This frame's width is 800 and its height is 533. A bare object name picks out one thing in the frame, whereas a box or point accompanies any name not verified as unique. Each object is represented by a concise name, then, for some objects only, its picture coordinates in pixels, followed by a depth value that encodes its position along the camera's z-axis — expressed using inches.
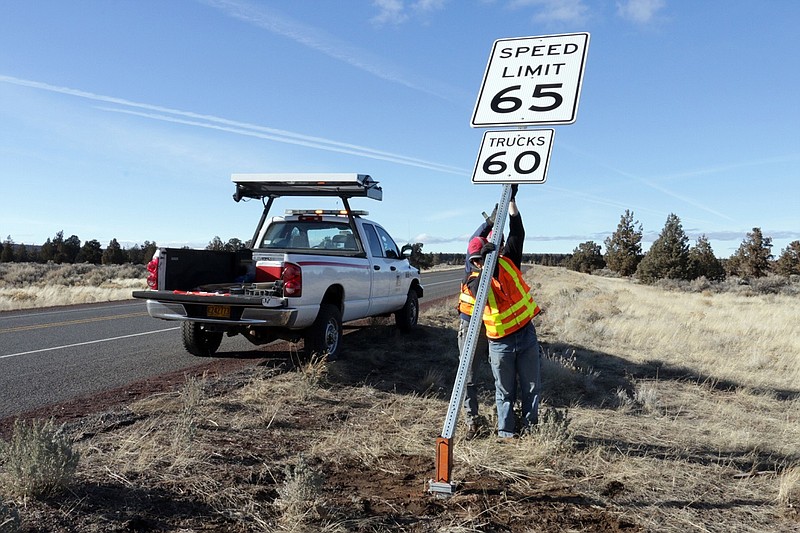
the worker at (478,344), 204.5
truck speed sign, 158.9
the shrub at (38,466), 133.3
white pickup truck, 286.2
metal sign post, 147.3
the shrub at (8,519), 111.7
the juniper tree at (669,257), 1625.2
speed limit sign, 162.6
